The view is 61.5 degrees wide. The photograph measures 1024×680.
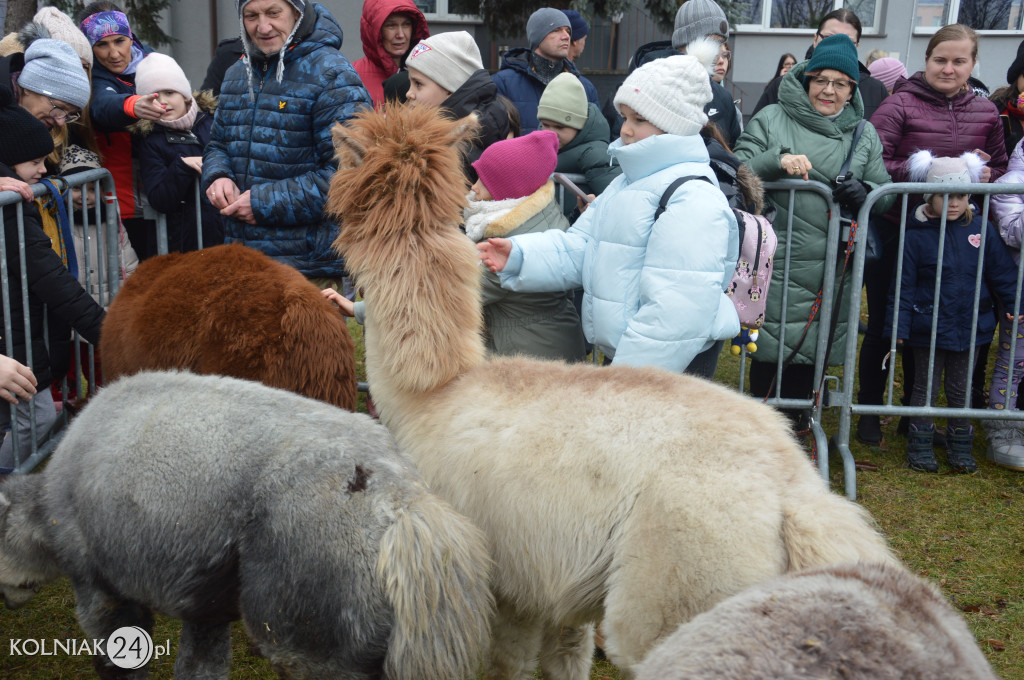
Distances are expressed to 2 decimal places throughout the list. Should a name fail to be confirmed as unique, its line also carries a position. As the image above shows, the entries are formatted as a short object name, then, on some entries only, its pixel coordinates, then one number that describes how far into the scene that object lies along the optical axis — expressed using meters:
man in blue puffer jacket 4.11
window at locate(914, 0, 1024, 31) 16.84
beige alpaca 1.95
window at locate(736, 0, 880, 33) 16.83
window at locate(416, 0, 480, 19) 16.00
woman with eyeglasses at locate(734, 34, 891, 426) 5.05
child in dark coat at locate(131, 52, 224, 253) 4.98
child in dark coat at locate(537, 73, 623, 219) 5.17
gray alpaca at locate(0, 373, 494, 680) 1.97
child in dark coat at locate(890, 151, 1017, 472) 5.23
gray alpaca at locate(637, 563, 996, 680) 1.42
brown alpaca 3.08
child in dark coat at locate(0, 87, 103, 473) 3.80
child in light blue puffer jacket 2.83
